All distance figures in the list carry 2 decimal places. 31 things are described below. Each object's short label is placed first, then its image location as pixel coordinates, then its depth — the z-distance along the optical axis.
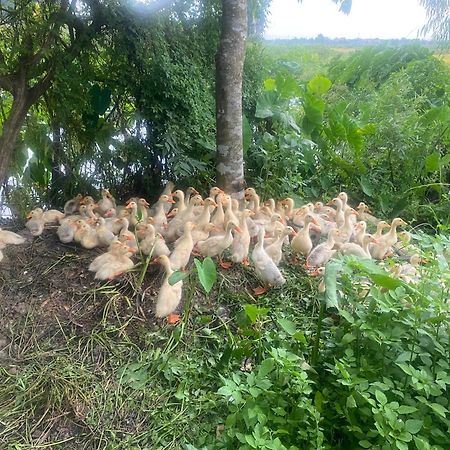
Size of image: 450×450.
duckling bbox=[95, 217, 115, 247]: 3.45
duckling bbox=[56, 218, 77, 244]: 3.52
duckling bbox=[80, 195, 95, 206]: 4.05
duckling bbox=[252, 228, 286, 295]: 3.19
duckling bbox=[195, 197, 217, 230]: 3.57
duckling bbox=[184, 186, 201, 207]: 4.19
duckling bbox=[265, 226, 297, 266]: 3.39
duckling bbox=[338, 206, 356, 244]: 3.71
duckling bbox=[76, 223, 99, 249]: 3.43
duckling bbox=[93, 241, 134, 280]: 3.04
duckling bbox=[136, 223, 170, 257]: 3.25
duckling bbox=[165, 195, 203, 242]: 3.66
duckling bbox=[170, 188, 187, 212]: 3.89
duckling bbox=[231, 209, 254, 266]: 3.33
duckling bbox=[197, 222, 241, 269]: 3.26
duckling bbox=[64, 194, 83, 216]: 4.11
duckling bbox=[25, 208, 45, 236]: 3.70
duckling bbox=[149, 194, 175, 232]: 3.67
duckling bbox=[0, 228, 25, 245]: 3.48
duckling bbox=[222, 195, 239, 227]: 3.64
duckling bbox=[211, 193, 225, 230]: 3.62
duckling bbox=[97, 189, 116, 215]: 4.06
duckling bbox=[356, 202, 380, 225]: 4.53
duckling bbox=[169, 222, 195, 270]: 3.12
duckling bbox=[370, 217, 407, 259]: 3.65
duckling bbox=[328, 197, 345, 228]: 4.08
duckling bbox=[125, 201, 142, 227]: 3.68
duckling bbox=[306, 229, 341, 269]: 3.46
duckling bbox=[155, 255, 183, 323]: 2.83
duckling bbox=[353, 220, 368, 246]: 3.79
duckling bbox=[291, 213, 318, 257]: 3.55
